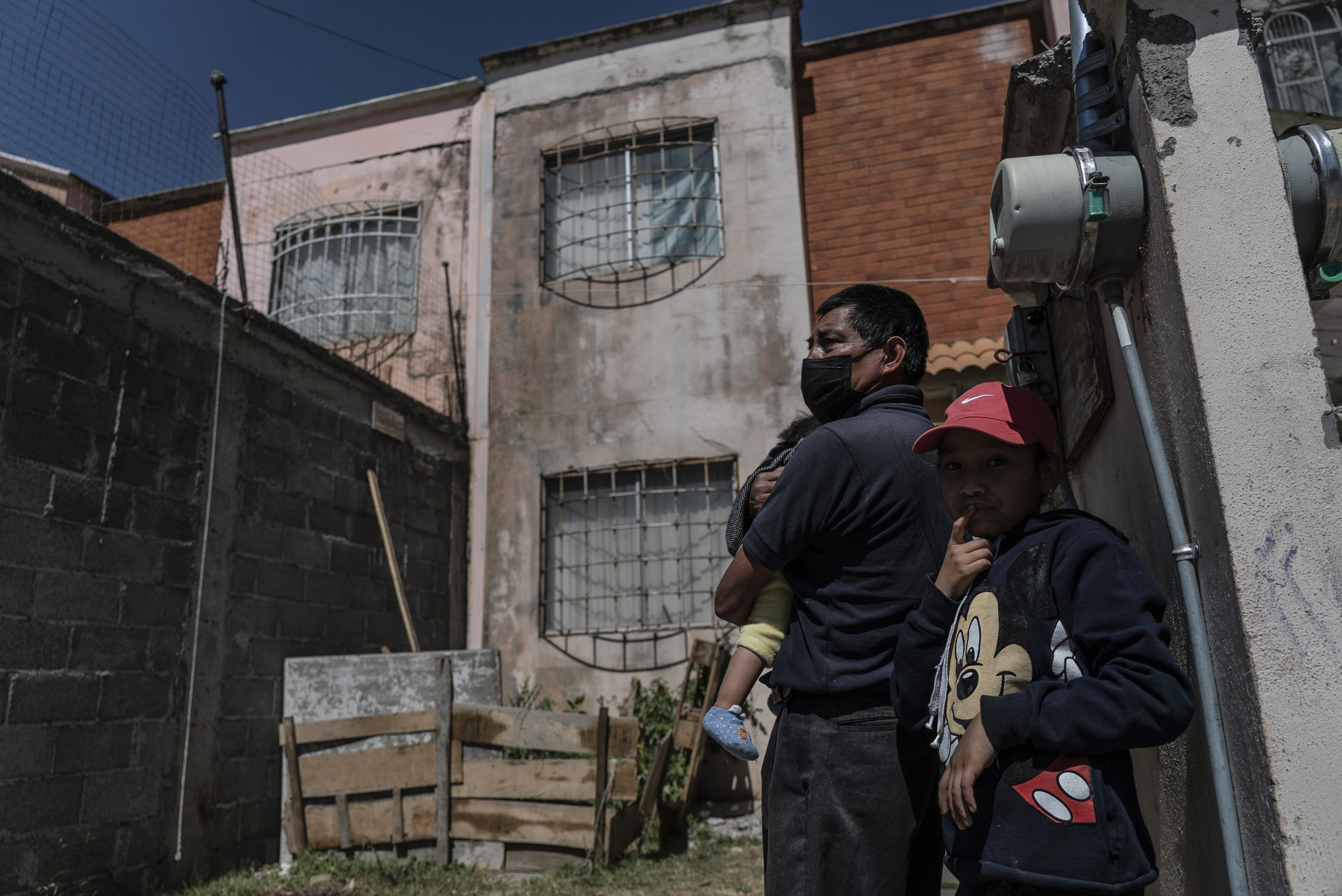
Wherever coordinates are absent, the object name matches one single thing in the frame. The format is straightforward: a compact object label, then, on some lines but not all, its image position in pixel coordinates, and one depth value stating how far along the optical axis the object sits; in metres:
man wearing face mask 1.83
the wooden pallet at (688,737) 5.54
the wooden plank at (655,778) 5.50
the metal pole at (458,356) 8.12
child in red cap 1.37
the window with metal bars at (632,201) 8.00
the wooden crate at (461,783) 5.10
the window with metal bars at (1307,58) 3.72
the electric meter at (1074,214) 1.91
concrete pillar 1.52
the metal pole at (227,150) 7.36
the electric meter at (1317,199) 1.81
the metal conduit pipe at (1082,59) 2.14
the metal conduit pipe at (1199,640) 1.61
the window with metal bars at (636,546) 7.20
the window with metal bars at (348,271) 8.49
